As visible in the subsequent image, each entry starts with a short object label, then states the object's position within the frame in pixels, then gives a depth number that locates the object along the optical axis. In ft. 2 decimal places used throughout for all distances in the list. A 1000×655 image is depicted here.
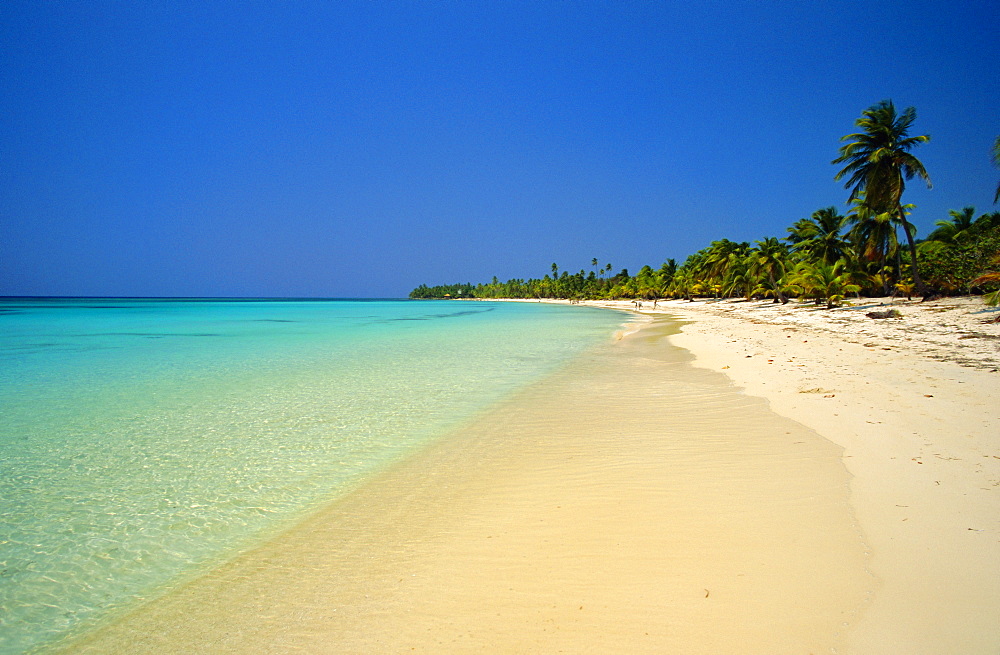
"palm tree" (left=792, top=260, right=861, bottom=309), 110.32
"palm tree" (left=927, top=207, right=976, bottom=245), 124.77
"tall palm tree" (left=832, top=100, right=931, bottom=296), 96.58
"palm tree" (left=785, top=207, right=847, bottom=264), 142.41
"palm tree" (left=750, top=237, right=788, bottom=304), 156.25
